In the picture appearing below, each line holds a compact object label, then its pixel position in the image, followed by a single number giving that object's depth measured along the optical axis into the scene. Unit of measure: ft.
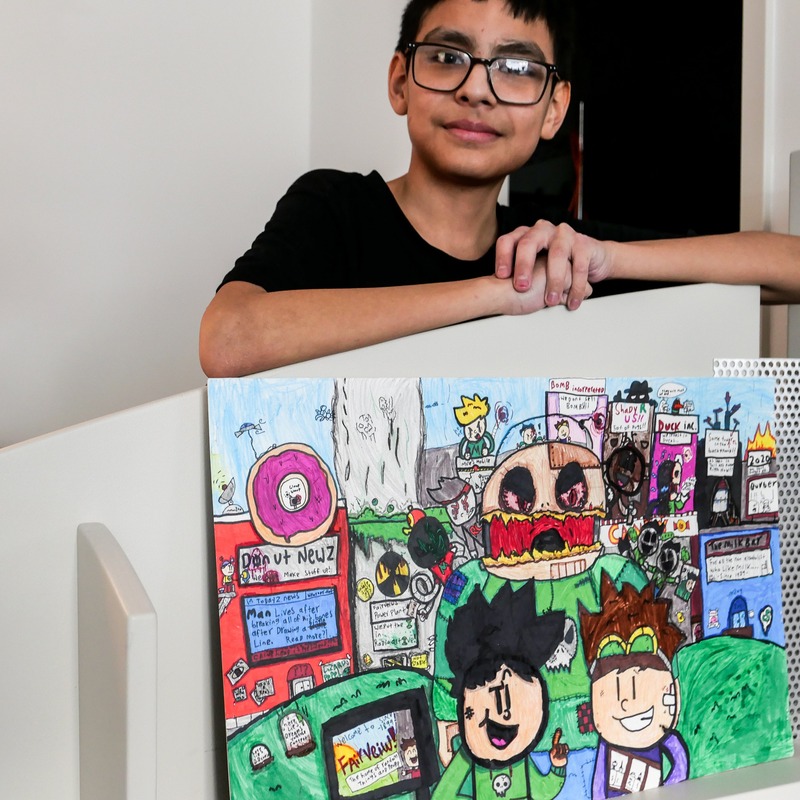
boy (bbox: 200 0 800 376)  2.22
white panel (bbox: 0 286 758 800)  1.69
